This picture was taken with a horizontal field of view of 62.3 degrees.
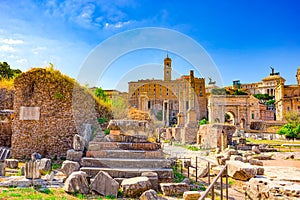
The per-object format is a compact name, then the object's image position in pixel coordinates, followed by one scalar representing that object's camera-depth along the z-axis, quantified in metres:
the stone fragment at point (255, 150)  16.90
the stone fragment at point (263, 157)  13.53
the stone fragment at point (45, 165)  8.65
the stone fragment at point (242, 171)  7.28
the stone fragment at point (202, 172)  8.79
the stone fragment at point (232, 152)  13.84
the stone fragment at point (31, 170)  6.96
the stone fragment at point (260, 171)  7.77
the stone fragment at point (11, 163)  9.47
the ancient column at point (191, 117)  28.95
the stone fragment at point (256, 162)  10.16
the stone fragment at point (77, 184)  6.04
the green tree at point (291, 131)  30.33
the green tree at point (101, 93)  17.45
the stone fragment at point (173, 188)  6.26
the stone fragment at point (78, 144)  9.07
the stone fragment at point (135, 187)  5.97
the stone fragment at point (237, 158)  10.77
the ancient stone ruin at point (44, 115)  11.54
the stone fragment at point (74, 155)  8.54
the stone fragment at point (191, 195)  5.43
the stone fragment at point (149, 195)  5.41
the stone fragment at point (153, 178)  6.64
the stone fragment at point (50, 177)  7.16
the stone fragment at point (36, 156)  10.09
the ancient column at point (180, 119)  32.66
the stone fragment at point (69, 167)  7.65
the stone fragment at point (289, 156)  14.33
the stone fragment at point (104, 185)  5.98
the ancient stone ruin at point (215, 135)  20.13
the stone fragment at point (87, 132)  10.65
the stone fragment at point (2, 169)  7.81
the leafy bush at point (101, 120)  13.27
